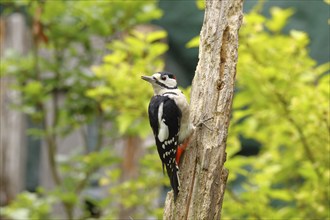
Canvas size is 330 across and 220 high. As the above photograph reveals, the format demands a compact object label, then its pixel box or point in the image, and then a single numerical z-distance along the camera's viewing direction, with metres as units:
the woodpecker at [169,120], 5.42
